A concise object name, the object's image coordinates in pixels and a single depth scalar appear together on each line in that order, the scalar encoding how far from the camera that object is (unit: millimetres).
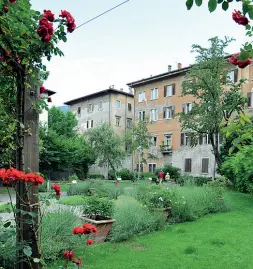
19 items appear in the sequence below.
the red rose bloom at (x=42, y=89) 3021
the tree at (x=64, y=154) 27391
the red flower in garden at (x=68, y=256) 2734
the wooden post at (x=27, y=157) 2674
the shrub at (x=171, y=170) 28688
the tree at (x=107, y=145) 28734
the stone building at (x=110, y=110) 37000
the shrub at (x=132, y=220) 6191
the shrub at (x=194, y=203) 8305
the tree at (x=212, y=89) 18797
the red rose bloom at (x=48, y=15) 2486
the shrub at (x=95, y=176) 32694
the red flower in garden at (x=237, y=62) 1938
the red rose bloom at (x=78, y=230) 2676
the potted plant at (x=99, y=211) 6176
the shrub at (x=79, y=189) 15156
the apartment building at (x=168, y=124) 28833
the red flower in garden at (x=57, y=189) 2644
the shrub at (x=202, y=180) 20353
